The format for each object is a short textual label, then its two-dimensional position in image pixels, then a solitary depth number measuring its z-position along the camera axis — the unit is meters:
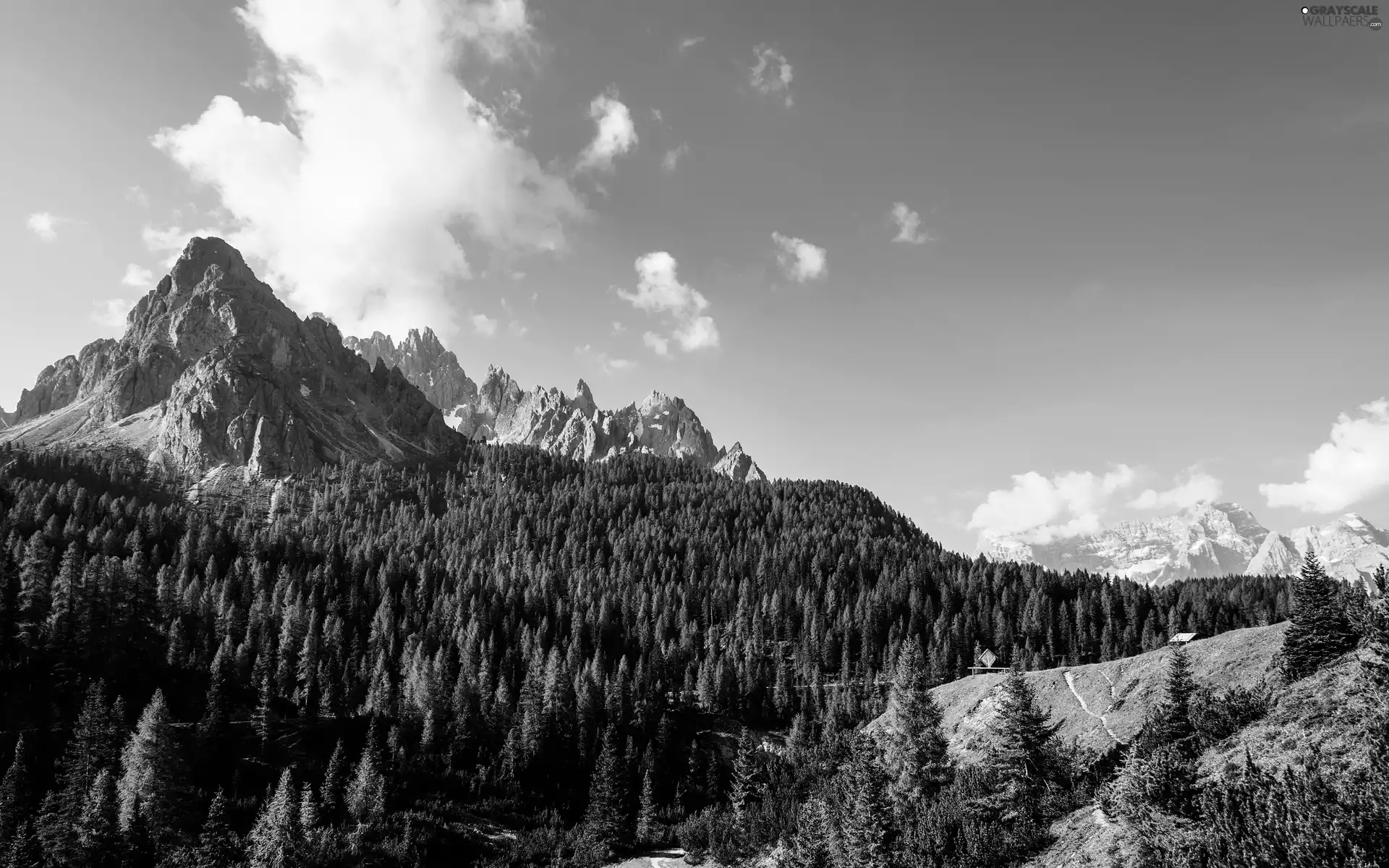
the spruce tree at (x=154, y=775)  67.56
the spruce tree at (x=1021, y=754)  51.22
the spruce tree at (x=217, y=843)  58.09
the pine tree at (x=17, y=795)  59.91
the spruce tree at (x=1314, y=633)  49.00
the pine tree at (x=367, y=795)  78.12
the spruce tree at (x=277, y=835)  56.81
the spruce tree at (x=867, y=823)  46.81
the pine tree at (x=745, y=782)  86.06
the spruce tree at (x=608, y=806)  81.19
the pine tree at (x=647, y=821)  83.94
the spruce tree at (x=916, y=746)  63.78
